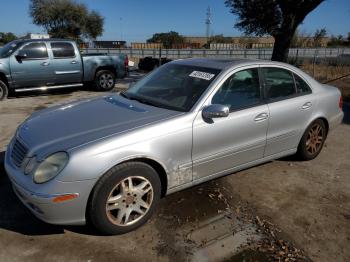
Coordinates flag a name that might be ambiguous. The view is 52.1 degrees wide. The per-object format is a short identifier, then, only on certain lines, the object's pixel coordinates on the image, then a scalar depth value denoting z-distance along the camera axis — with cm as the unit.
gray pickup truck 995
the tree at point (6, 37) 6284
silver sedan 298
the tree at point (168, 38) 7405
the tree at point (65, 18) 4369
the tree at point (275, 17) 1432
